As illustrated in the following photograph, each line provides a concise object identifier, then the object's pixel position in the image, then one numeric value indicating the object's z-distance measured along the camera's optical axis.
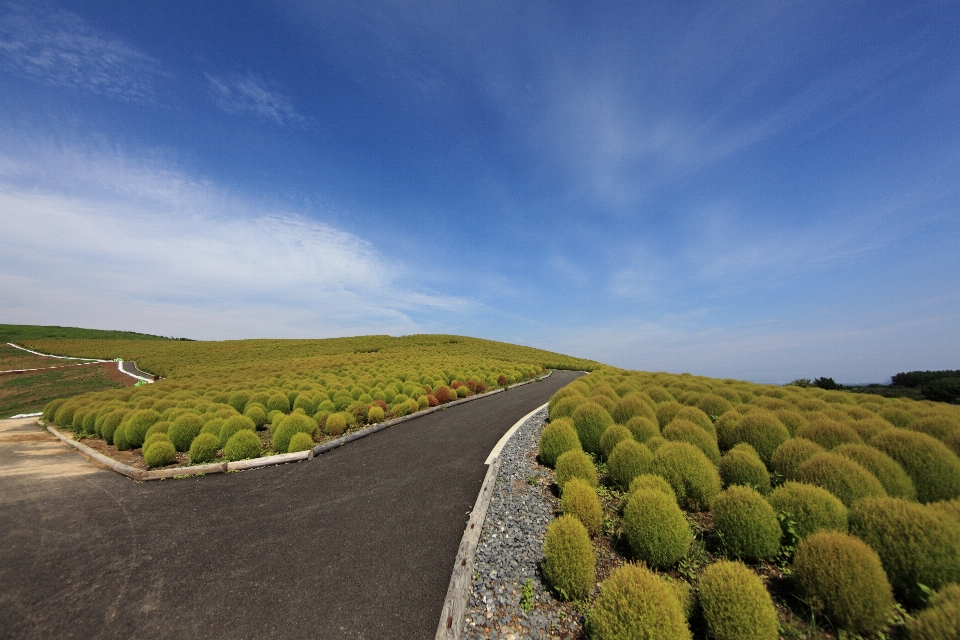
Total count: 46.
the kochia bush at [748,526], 4.94
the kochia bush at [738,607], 3.51
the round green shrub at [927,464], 6.23
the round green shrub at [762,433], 8.31
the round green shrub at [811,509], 4.99
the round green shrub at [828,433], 7.92
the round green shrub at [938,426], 7.89
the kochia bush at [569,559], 4.39
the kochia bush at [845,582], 3.69
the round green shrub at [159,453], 9.20
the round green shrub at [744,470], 6.66
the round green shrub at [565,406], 11.55
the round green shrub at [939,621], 3.01
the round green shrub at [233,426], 10.52
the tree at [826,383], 22.26
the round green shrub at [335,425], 11.66
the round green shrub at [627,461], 7.24
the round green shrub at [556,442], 8.62
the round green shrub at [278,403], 14.59
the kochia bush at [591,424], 9.66
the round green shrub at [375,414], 13.18
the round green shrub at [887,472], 6.14
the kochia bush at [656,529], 4.96
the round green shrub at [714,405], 11.75
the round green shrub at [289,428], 10.25
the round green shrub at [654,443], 8.12
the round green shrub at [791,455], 6.88
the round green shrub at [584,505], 5.63
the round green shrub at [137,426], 11.09
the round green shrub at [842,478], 5.71
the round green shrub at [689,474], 6.49
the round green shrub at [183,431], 10.55
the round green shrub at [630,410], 10.35
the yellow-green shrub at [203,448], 9.46
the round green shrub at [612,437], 8.66
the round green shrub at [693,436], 8.27
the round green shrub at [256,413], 12.92
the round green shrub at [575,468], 7.05
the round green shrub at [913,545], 3.99
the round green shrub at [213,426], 10.53
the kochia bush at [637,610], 3.43
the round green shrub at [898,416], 9.73
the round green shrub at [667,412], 10.38
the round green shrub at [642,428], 8.97
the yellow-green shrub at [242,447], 9.45
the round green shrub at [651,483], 6.00
